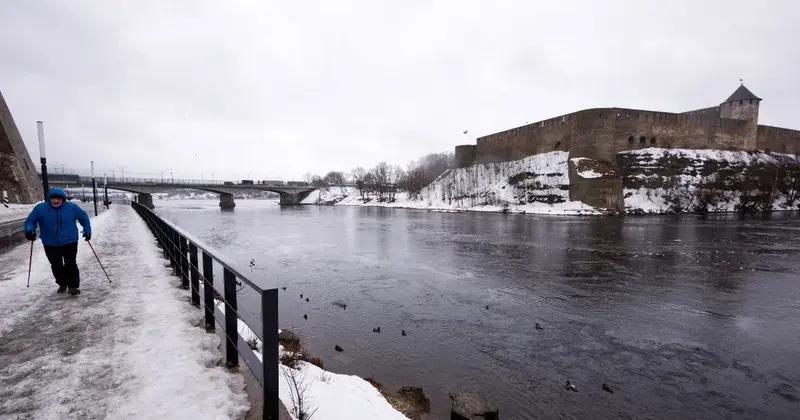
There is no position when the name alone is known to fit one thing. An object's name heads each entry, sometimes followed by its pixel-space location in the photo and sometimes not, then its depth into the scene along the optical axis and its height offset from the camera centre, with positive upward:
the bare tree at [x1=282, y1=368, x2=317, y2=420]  3.10 -2.16
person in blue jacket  5.27 -0.76
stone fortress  46.41 +8.83
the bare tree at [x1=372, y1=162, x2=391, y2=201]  74.81 +1.93
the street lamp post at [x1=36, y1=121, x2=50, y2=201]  11.38 +0.97
